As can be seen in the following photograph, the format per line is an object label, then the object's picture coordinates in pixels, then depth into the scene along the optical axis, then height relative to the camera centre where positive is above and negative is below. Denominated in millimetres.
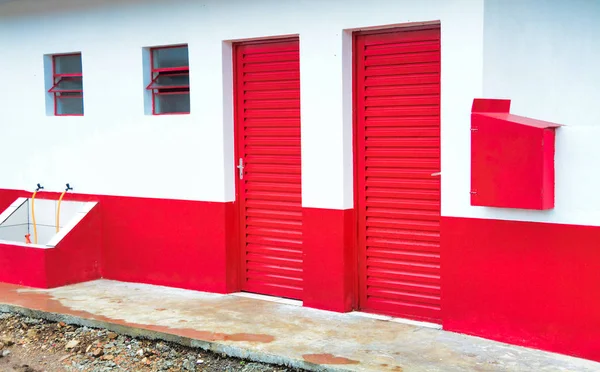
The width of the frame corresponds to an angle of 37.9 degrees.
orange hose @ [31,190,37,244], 10665 -903
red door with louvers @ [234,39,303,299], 8758 -272
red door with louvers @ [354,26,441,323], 7750 -304
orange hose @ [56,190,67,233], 10319 -836
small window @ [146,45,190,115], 9516 +673
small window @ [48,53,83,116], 10609 +709
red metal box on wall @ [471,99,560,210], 6496 -171
